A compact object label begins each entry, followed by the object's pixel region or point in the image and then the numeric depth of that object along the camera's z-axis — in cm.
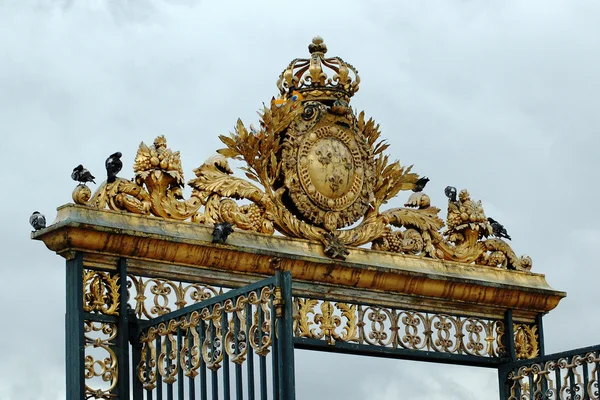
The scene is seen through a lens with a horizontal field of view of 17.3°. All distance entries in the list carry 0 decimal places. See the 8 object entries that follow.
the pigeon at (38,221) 1562
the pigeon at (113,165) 1586
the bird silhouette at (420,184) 1800
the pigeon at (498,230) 1856
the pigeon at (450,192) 1833
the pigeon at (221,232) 1620
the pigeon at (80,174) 1564
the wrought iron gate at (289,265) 1533
